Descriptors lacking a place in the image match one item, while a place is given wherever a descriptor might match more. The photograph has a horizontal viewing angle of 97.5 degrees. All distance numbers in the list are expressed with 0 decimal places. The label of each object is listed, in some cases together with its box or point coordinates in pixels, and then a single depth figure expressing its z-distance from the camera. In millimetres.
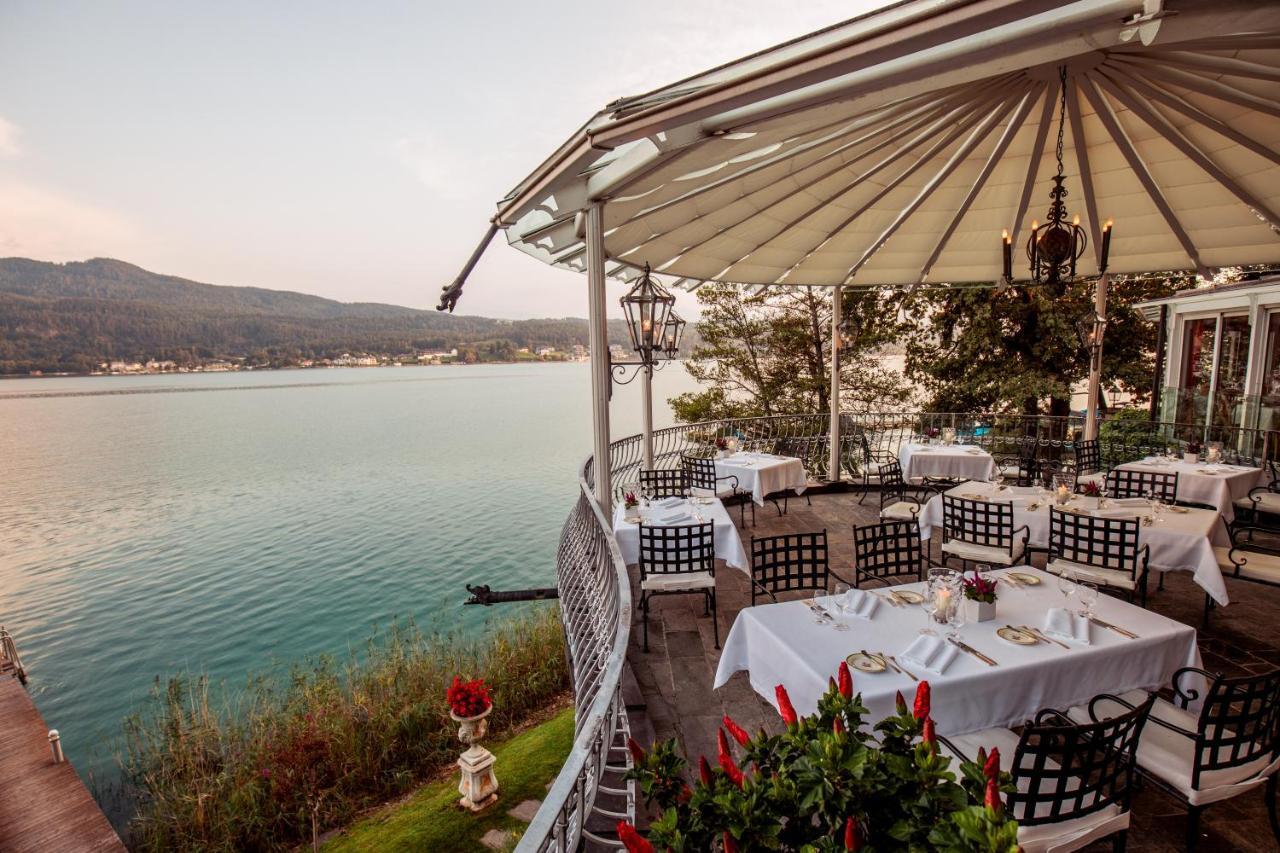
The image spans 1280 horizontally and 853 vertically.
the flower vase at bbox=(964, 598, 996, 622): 3438
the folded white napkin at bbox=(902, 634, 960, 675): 2912
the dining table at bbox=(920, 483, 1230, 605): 4910
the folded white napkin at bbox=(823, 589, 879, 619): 3537
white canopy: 2164
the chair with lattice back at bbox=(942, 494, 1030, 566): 5551
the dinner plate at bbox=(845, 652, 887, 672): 2916
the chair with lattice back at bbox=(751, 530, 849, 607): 4629
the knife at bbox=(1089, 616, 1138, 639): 3219
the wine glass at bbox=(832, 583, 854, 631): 3410
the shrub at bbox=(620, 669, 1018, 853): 1172
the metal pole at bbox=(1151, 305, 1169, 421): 12695
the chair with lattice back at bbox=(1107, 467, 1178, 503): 6754
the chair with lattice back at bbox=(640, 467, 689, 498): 7891
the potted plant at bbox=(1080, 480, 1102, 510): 5879
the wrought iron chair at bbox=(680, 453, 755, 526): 8133
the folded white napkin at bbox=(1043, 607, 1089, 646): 3186
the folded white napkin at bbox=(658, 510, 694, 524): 5918
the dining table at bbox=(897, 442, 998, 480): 9016
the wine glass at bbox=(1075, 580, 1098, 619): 3430
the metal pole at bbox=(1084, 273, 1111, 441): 8953
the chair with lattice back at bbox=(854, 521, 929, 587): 4887
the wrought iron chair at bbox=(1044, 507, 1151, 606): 4816
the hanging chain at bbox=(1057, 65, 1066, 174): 3746
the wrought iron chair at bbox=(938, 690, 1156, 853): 2238
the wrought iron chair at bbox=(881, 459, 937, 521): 7258
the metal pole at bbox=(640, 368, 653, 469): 7607
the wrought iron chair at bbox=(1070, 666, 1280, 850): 2453
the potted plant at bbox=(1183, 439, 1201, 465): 7957
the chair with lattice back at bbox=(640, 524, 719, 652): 5047
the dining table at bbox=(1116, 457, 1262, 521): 7020
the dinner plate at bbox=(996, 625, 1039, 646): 3174
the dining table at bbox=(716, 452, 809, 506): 8453
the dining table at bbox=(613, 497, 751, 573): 5758
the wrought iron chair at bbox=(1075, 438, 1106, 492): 8844
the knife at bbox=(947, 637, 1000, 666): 2971
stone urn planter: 5882
